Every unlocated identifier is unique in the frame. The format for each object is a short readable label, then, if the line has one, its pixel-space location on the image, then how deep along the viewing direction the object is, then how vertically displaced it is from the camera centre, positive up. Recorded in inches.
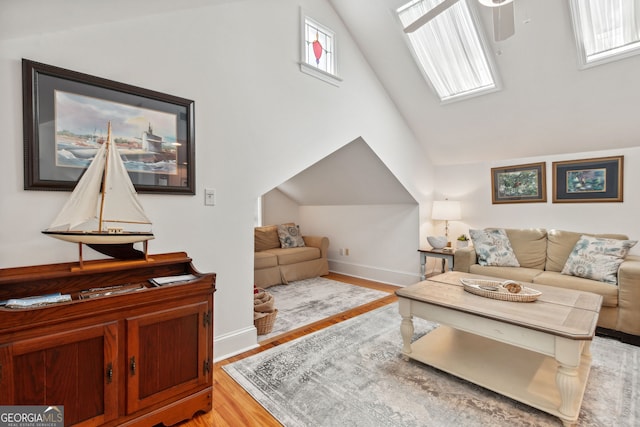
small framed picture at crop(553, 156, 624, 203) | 125.4 +12.9
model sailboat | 59.9 +0.3
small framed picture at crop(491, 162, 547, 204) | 144.3 +13.0
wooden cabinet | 47.9 -24.4
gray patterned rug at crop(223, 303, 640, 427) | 64.9 -44.6
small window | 112.2 +62.5
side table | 146.8 -23.2
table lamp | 160.2 -0.8
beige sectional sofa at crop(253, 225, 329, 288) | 167.9 -29.7
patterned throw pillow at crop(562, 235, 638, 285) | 107.8 -18.0
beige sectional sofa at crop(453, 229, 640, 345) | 99.1 -25.5
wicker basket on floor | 104.3 -39.6
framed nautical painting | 60.8 +18.5
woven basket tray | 79.9 -23.0
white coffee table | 62.3 -30.0
